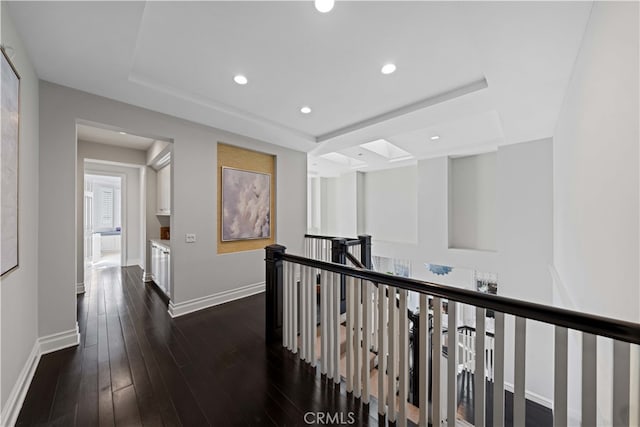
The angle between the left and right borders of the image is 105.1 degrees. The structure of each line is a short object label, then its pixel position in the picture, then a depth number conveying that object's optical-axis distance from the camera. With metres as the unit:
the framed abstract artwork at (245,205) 3.93
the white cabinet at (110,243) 8.82
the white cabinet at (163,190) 4.51
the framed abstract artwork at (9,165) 1.47
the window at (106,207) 9.39
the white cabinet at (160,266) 3.85
